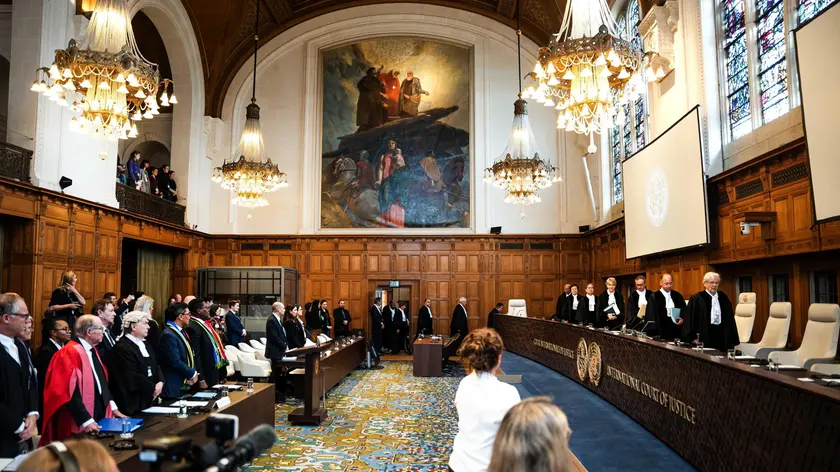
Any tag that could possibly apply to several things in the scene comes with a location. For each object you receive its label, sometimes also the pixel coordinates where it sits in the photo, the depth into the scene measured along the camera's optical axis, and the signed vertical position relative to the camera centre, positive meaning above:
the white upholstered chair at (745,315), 7.99 -0.41
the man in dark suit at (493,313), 16.44 -0.70
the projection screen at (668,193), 9.25 +1.63
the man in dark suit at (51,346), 4.39 -0.44
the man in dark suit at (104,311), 5.33 -0.18
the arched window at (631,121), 13.01 +3.77
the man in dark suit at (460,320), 16.12 -0.87
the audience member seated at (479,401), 2.65 -0.51
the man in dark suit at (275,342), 9.35 -0.82
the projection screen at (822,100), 6.06 +1.94
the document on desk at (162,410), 4.46 -0.90
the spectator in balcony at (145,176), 15.14 +2.92
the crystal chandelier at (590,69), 6.41 +2.41
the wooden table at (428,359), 11.80 -1.40
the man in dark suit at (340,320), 15.66 -0.83
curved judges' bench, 3.20 -0.87
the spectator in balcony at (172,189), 16.28 +2.79
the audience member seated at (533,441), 1.57 -0.41
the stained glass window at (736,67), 9.11 +3.41
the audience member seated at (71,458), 1.37 -0.39
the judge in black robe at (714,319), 6.78 -0.38
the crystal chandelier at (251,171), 12.00 +2.47
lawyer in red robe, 3.83 -0.64
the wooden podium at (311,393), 7.36 -1.31
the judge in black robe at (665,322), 8.04 -0.49
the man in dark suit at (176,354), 5.66 -0.61
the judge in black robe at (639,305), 8.20 -0.27
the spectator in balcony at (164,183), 16.11 +2.91
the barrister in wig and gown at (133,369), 4.57 -0.61
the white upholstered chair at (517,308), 15.96 -0.56
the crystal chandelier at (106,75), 6.85 +2.53
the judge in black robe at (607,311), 10.53 -0.45
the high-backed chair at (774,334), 7.21 -0.61
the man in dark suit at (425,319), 16.33 -0.84
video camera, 1.29 -0.36
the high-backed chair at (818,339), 6.31 -0.60
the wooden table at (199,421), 3.37 -0.97
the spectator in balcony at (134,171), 14.56 +2.95
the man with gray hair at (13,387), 3.43 -0.57
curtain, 15.70 +0.43
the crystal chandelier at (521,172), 11.37 +2.32
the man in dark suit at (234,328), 10.30 -0.66
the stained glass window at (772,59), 8.14 +3.16
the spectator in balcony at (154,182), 15.71 +2.91
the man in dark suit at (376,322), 15.39 -0.87
